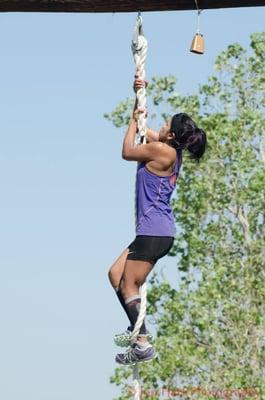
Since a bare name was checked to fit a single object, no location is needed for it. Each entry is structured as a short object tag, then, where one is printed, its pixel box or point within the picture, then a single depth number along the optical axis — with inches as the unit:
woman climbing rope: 507.6
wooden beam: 529.0
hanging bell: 536.3
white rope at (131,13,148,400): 508.8
